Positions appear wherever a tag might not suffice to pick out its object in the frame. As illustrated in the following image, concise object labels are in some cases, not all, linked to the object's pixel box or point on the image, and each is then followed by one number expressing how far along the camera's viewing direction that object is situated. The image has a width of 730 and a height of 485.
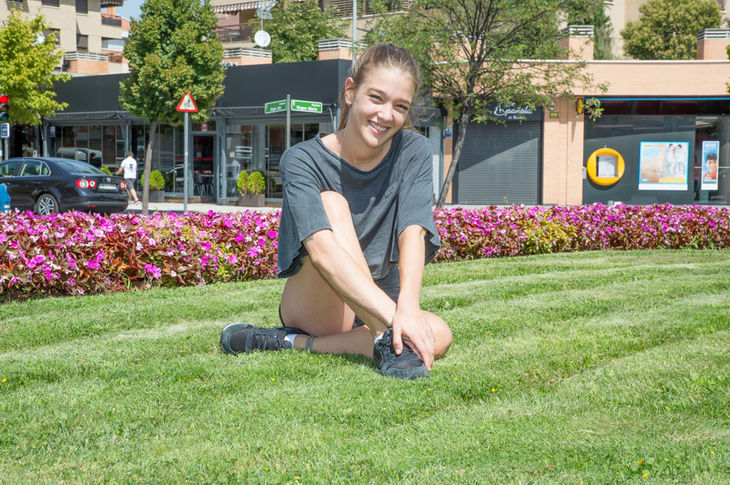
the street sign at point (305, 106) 16.51
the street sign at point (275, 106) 16.09
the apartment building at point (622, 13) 57.64
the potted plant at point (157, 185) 28.81
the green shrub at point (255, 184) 26.92
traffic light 20.12
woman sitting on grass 3.46
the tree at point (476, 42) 19.23
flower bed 6.79
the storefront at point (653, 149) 27.42
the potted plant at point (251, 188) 26.91
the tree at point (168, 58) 21.34
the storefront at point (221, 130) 25.70
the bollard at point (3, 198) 13.63
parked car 18.80
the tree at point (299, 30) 42.78
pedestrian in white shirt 25.70
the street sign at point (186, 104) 17.58
